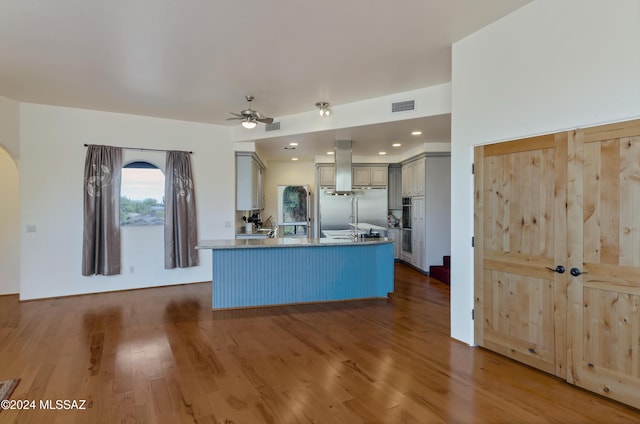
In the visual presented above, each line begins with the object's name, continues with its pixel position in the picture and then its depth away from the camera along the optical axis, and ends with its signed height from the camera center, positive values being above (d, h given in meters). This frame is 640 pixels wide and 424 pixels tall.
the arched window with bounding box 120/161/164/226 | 5.36 +0.29
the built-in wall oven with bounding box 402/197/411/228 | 7.57 -0.01
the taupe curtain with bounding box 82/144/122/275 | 5.02 +0.01
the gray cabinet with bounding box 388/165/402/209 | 8.09 +0.60
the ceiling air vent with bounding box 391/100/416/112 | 4.30 +1.46
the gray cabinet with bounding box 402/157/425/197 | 6.76 +0.77
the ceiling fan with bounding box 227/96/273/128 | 4.12 +1.24
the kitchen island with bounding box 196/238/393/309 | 4.29 -0.85
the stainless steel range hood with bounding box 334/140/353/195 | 5.36 +0.77
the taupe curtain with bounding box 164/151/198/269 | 5.54 -0.03
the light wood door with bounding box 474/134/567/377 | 2.55 -0.34
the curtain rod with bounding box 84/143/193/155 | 5.39 +1.08
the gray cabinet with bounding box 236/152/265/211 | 6.15 +0.61
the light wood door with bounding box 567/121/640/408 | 2.17 -0.35
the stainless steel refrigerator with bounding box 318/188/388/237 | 7.73 +0.06
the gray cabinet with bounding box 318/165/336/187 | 7.80 +0.90
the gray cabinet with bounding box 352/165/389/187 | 7.91 +0.89
